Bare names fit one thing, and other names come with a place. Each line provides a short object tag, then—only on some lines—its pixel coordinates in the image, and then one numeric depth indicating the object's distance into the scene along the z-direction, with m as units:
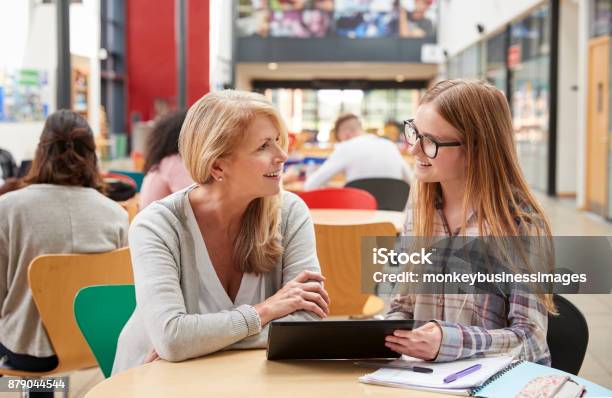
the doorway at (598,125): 10.27
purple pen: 1.57
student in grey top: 2.94
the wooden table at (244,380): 1.57
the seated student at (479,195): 1.77
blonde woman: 1.93
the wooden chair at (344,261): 3.72
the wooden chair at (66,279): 2.70
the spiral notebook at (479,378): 1.50
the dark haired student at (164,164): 4.35
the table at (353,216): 4.47
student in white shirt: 6.26
